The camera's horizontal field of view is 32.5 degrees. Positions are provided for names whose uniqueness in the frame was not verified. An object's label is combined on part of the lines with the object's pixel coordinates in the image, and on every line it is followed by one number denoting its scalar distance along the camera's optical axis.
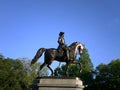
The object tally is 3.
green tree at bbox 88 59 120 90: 45.49
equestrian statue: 16.24
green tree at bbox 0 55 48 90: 39.79
